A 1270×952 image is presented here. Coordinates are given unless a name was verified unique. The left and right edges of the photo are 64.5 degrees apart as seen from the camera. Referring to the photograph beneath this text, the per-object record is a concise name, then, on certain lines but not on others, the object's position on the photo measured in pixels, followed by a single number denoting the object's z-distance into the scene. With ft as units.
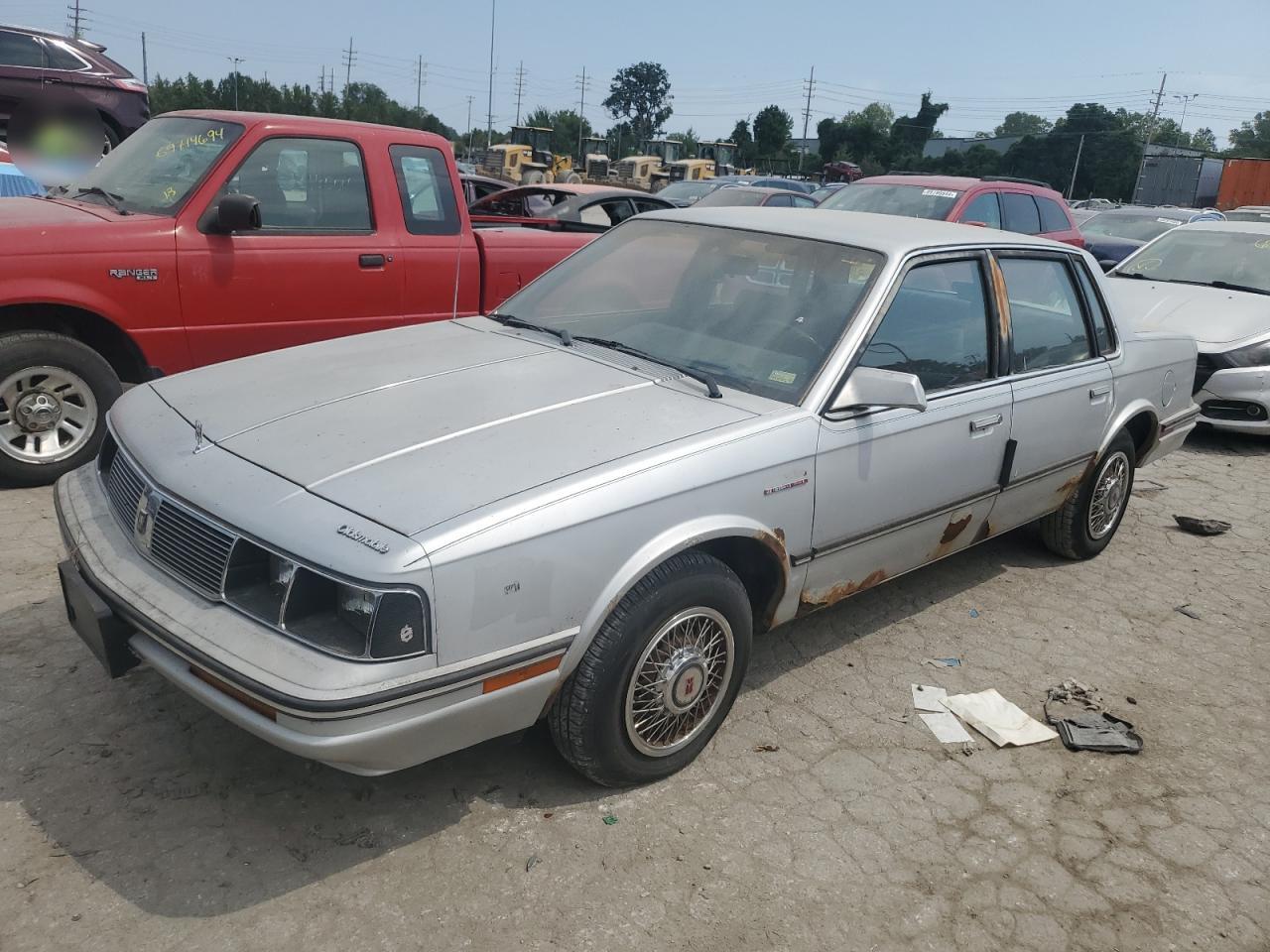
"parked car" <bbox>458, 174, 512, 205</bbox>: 39.96
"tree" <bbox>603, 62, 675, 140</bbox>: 438.40
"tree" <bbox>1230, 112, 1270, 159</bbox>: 318.65
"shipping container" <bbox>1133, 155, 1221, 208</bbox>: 174.70
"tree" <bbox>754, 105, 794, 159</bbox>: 251.15
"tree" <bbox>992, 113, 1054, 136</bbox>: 466.29
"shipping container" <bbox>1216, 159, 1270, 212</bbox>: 122.93
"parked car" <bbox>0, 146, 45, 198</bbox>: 23.70
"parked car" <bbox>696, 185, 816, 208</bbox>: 45.14
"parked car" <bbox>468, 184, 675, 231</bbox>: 32.01
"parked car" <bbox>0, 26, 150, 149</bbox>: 40.63
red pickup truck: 15.98
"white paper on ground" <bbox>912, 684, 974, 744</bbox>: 11.76
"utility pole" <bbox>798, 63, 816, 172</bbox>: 290.89
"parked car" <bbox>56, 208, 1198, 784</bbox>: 8.00
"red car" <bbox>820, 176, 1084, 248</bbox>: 33.63
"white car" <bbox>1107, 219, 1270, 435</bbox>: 24.95
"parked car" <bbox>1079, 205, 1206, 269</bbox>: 46.56
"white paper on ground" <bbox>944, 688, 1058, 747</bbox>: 11.86
